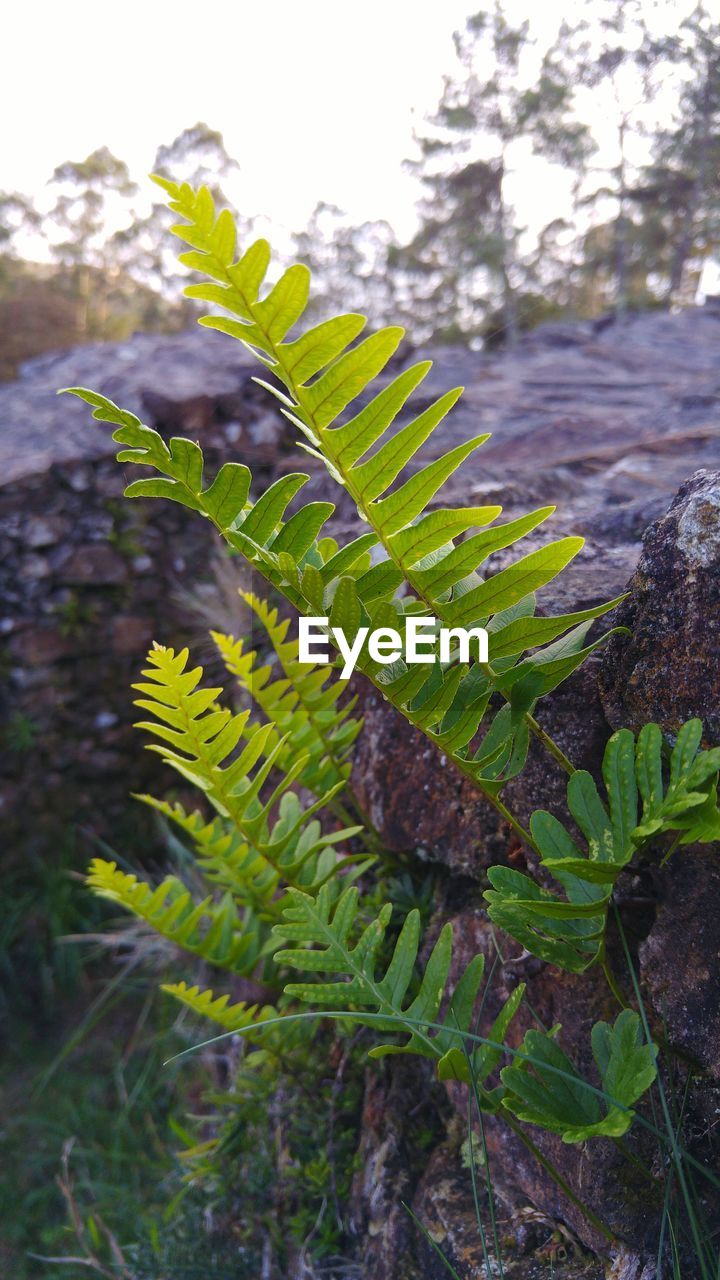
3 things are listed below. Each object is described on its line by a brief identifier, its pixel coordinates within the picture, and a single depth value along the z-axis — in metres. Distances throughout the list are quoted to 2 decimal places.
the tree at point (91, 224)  14.55
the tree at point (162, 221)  14.10
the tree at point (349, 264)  12.84
